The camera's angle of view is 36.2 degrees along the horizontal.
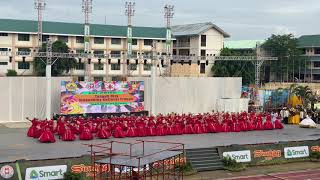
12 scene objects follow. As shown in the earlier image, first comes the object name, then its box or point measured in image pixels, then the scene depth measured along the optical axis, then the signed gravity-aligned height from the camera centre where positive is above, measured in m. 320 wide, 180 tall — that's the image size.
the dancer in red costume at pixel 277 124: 28.88 -2.37
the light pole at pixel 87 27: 48.50 +5.91
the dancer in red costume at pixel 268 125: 28.34 -2.38
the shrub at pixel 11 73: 47.29 +0.96
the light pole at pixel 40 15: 49.44 +6.84
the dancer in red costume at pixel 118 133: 23.72 -2.42
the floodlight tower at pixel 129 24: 51.47 +6.43
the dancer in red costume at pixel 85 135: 22.95 -2.44
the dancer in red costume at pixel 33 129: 23.23 -2.22
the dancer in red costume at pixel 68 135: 22.62 -2.42
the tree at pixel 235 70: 56.63 +1.61
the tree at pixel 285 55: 63.44 +3.76
